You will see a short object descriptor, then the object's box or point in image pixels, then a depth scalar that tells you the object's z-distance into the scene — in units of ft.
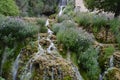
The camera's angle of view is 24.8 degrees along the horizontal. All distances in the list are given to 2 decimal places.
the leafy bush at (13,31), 37.09
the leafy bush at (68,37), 35.96
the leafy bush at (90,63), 33.68
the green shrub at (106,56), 35.64
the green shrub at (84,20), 44.37
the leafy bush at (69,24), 41.73
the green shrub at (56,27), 41.67
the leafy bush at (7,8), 53.57
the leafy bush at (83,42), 35.84
